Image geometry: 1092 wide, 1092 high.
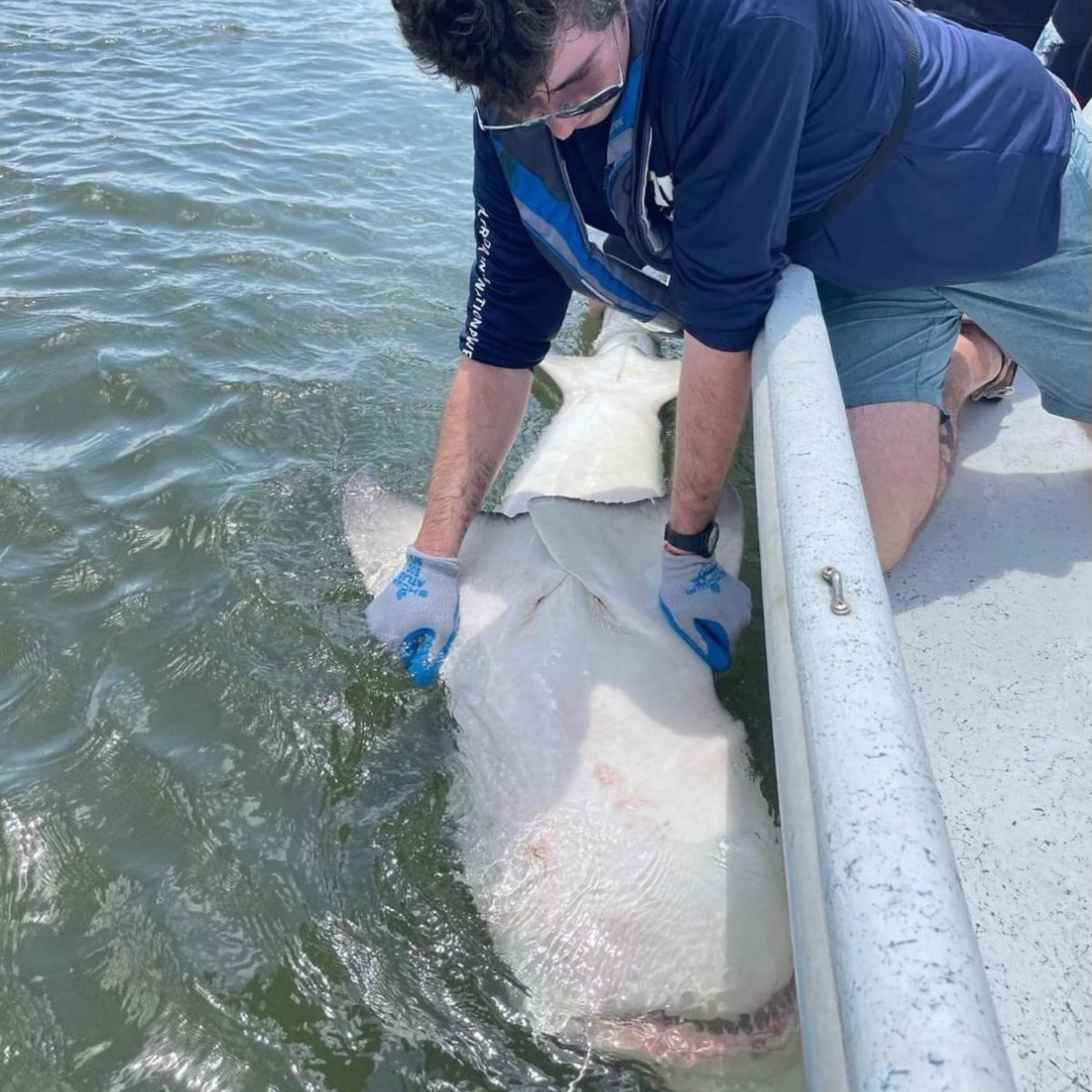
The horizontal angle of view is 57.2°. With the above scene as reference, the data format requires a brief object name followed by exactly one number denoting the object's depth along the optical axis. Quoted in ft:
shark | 6.76
